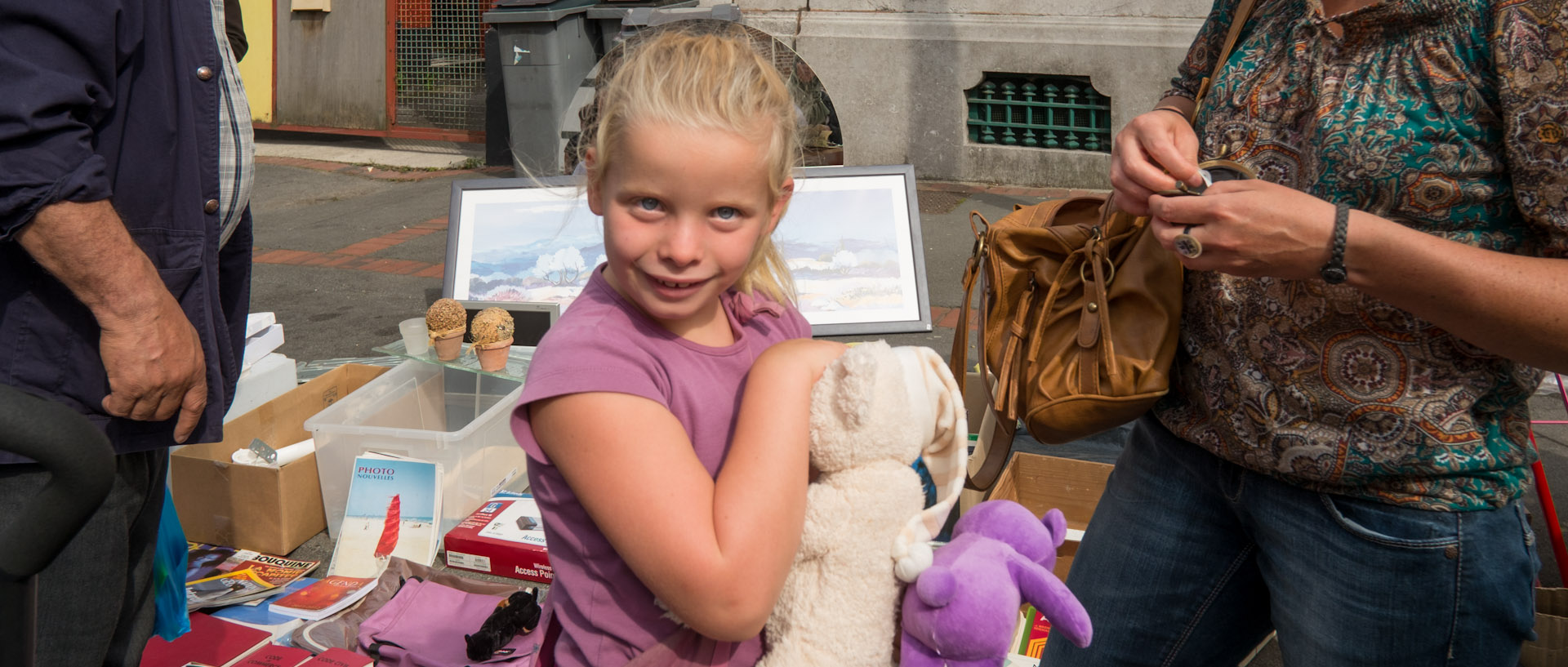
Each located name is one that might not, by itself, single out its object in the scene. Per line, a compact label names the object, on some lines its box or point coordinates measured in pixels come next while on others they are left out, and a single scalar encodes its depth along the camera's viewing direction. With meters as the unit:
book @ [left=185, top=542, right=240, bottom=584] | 2.99
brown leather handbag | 1.48
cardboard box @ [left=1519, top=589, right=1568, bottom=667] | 2.42
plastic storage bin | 3.18
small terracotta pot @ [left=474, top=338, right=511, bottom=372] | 3.47
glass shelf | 3.54
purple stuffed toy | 1.01
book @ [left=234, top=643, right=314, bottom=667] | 2.43
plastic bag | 2.33
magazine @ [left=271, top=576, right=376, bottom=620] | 2.81
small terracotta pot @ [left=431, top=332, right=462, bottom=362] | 3.52
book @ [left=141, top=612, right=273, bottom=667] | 2.48
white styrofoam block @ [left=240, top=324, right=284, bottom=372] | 3.42
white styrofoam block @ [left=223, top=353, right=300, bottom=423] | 3.32
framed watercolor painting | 3.89
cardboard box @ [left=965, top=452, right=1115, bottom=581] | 2.99
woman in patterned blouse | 1.16
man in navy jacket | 1.45
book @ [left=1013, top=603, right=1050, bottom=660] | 2.55
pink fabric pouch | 2.46
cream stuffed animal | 1.05
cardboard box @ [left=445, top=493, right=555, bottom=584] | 3.06
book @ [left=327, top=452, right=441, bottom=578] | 3.14
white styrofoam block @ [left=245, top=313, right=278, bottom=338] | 3.48
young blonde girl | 0.99
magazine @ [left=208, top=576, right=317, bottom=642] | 2.75
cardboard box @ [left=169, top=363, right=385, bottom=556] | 3.13
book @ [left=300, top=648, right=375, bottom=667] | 2.38
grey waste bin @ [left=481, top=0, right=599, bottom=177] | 7.87
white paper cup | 3.58
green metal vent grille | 8.25
